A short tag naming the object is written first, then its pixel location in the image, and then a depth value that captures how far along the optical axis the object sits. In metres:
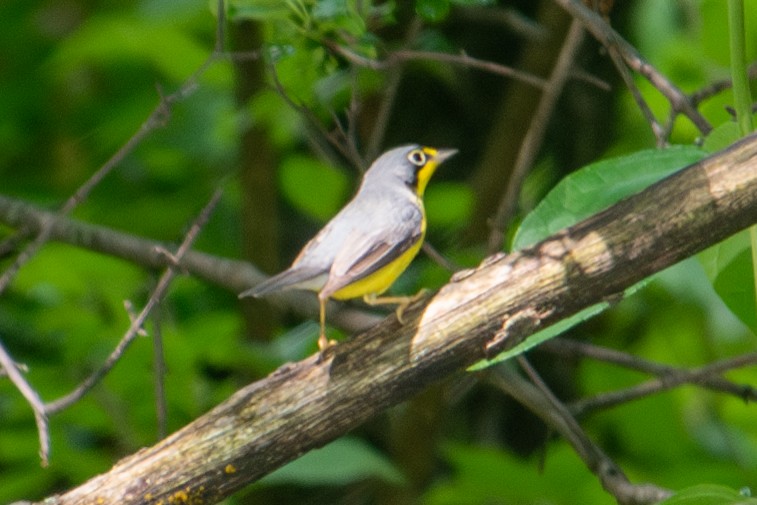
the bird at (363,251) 4.67
